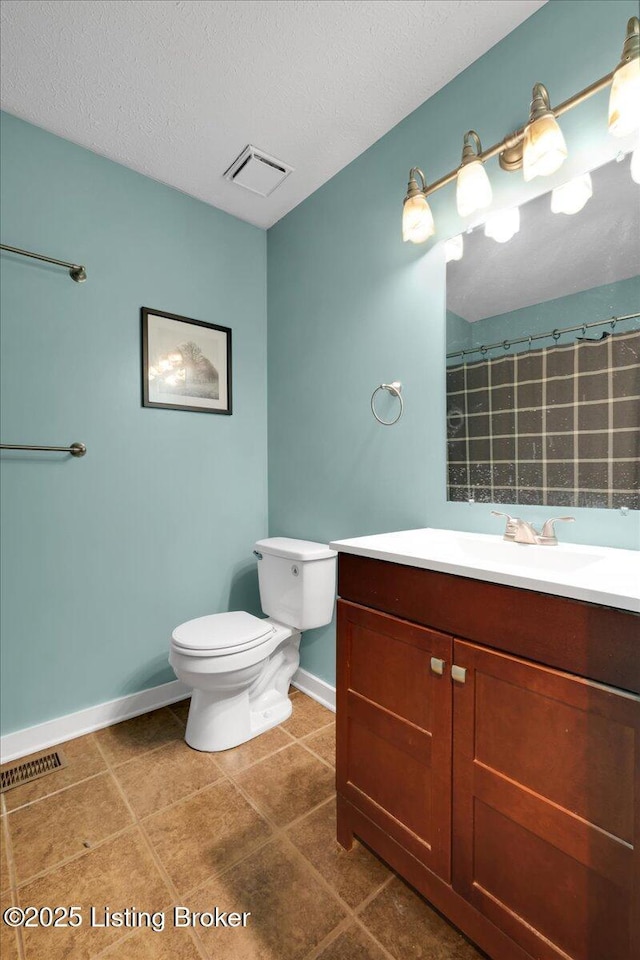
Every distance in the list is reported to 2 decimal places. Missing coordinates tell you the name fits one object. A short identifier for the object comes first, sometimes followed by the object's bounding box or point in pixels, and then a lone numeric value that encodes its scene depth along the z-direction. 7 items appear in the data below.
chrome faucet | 1.18
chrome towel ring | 1.69
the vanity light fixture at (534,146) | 1.00
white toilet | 1.60
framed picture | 2.01
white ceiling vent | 1.84
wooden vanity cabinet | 0.72
